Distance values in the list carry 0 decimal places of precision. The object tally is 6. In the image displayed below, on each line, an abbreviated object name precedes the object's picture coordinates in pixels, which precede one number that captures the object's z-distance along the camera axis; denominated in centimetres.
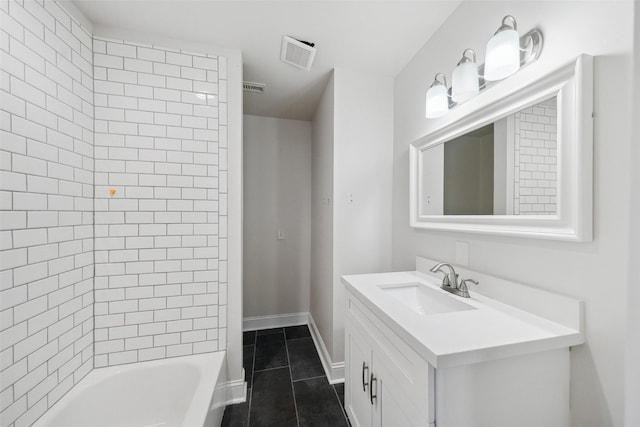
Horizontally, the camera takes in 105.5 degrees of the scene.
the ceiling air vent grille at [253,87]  215
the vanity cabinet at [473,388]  74
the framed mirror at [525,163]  80
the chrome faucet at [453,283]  118
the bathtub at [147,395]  128
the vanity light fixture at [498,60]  96
